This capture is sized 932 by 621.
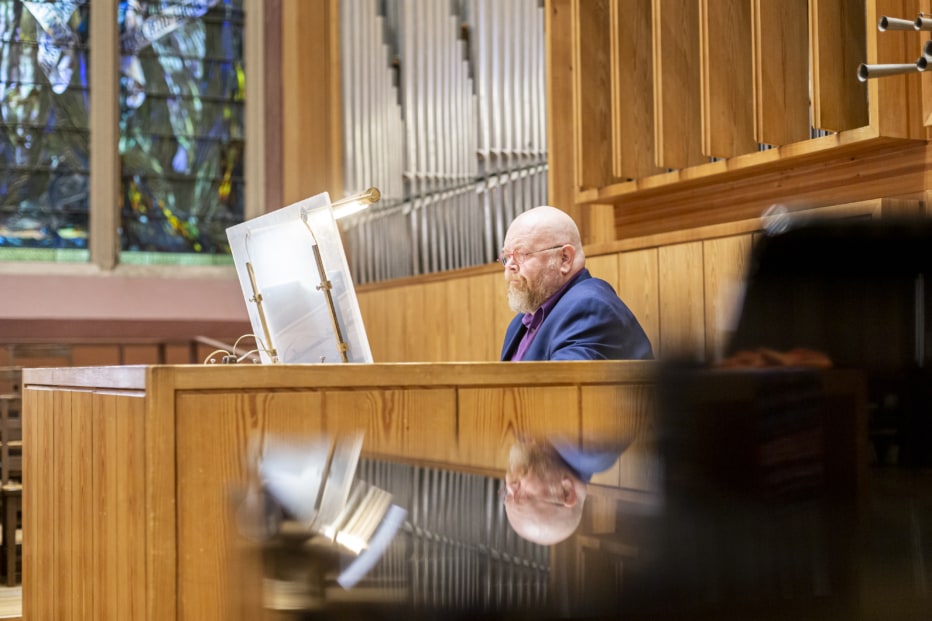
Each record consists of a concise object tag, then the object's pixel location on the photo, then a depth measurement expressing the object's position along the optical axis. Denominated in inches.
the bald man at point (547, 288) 237.8
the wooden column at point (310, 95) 564.1
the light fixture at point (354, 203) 201.6
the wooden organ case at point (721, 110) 247.4
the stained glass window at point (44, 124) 560.1
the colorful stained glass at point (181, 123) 583.8
